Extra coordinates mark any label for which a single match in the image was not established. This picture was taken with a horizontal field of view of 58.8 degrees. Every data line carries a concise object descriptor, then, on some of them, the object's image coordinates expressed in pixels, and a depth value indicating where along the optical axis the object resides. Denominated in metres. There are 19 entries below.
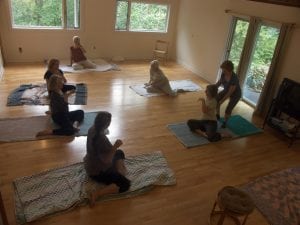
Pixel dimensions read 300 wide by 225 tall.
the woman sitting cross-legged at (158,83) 5.18
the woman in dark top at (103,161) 2.46
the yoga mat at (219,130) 3.81
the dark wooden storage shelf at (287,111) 3.98
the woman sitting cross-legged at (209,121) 3.76
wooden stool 2.22
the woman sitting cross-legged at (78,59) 5.81
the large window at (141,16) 6.53
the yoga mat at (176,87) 5.17
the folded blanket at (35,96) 4.34
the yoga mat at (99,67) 5.78
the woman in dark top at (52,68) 4.14
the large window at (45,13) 5.66
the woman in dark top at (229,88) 3.99
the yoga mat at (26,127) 3.47
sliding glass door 4.72
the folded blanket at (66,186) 2.49
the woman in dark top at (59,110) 3.45
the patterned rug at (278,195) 2.73
